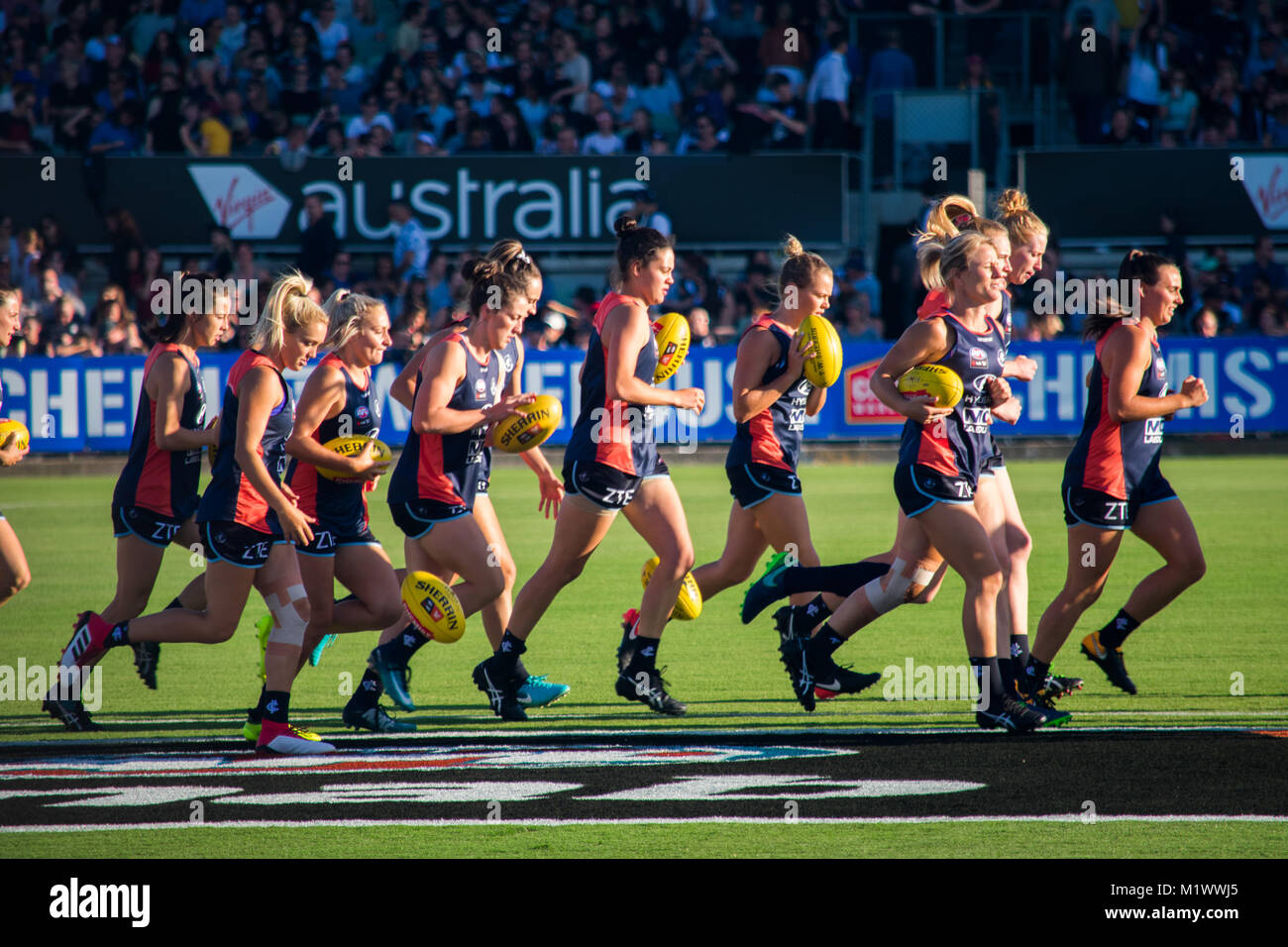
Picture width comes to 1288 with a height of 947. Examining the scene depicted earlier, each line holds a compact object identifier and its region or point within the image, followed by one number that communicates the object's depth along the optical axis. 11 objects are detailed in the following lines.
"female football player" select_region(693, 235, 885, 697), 15.38
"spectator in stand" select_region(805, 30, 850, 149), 46.41
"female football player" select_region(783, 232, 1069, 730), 13.11
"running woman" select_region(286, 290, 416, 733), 13.79
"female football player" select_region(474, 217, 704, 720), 14.29
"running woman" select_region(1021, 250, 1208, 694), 14.30
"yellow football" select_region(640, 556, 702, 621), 15.72
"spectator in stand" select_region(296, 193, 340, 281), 43.87
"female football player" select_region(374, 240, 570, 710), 14.30
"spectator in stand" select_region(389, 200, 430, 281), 44.19
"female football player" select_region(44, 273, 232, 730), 14.72
